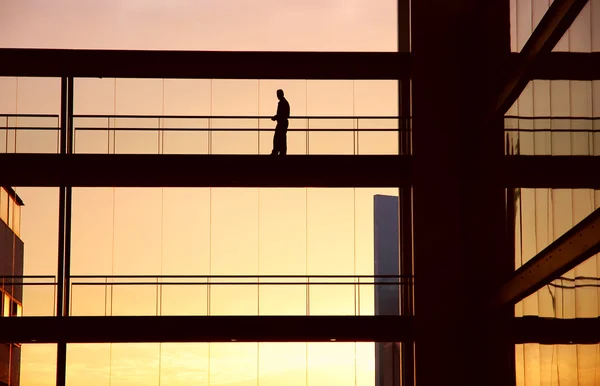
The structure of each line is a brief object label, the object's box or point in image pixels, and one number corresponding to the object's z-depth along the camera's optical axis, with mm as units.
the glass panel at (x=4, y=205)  25561
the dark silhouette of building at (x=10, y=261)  24250
